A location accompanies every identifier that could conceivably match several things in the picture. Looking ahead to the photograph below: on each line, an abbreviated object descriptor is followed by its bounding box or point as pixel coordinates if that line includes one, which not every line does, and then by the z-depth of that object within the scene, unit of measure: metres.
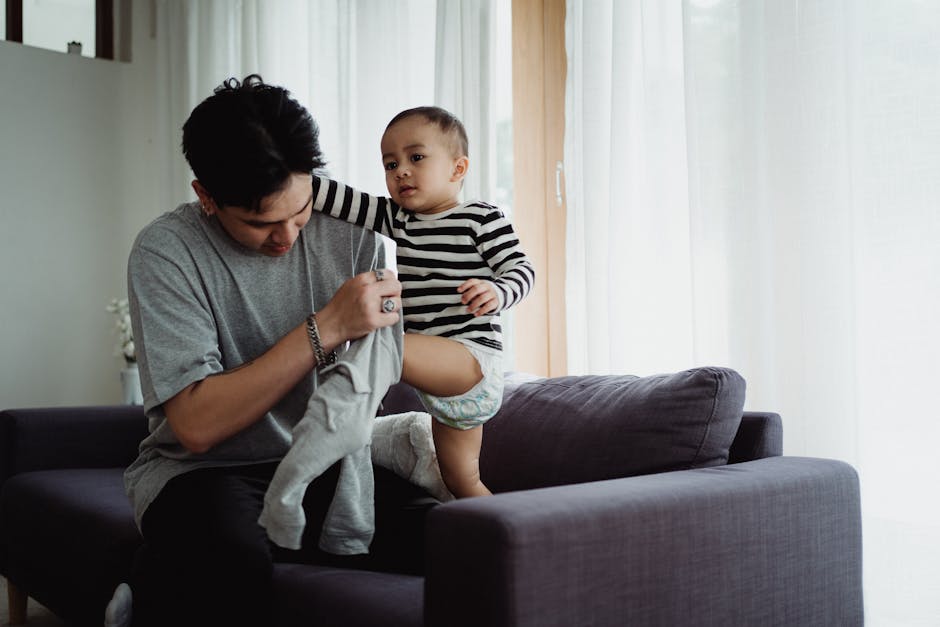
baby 1.66
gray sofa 1.15
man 1.47
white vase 4.20
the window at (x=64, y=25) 4.56
